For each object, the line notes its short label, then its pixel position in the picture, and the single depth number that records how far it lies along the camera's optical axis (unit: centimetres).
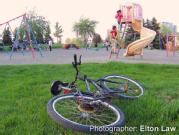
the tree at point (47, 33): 3460
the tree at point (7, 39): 2220
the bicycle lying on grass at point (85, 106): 212
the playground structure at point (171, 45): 1403
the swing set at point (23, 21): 1101
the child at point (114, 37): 1112
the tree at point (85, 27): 4549
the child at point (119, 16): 1114
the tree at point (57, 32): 4662
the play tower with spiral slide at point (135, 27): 1071
